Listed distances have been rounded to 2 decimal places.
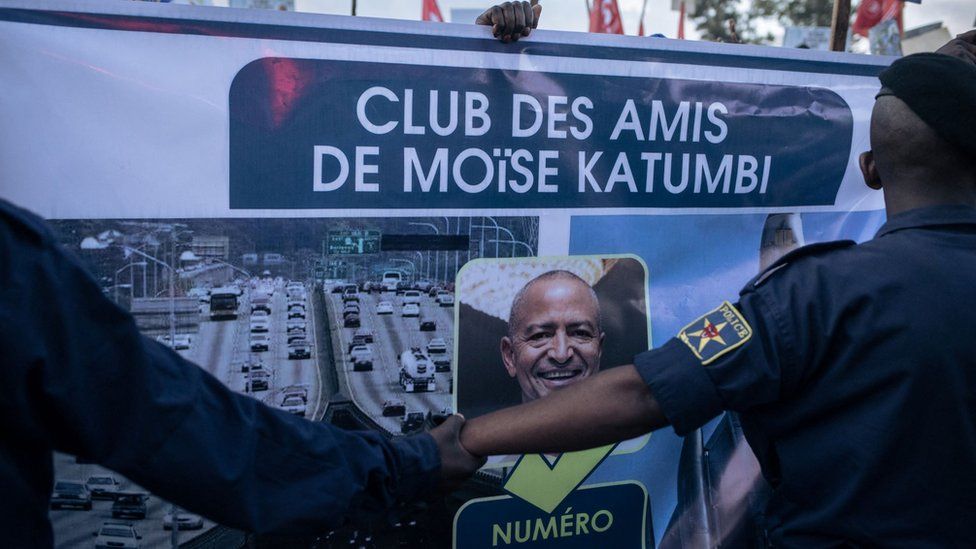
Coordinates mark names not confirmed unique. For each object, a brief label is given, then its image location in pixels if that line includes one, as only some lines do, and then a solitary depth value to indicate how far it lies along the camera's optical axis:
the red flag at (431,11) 5.45
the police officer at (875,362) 1.28
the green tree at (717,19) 24.92
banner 1.58
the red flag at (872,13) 5.93
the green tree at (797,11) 23.42
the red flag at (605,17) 6.29
